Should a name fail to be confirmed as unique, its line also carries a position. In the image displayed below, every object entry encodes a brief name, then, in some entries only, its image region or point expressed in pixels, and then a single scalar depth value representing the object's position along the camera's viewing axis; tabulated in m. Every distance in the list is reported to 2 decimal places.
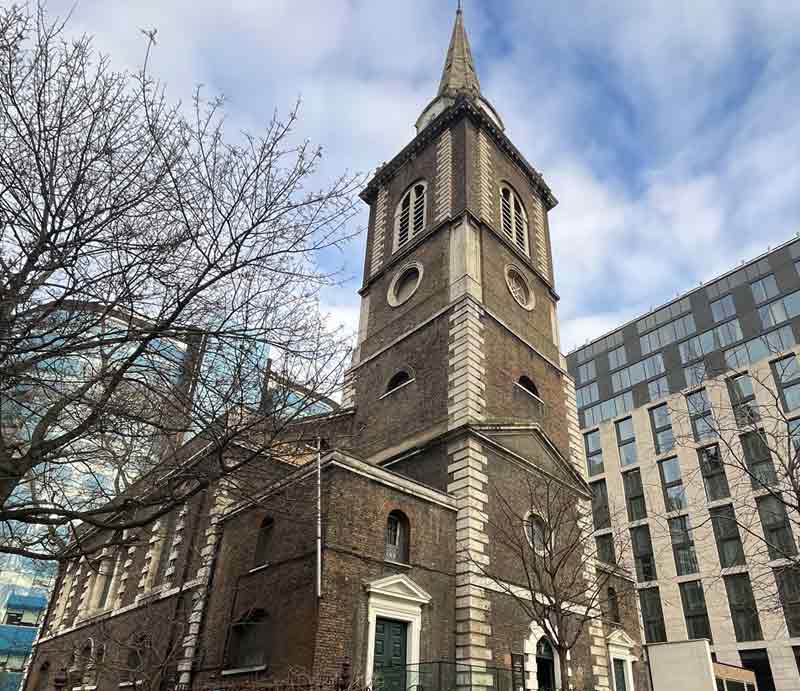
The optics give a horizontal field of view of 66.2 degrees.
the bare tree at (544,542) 16.78
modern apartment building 38.84
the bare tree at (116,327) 7.04
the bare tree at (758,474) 37.97
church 14.02
